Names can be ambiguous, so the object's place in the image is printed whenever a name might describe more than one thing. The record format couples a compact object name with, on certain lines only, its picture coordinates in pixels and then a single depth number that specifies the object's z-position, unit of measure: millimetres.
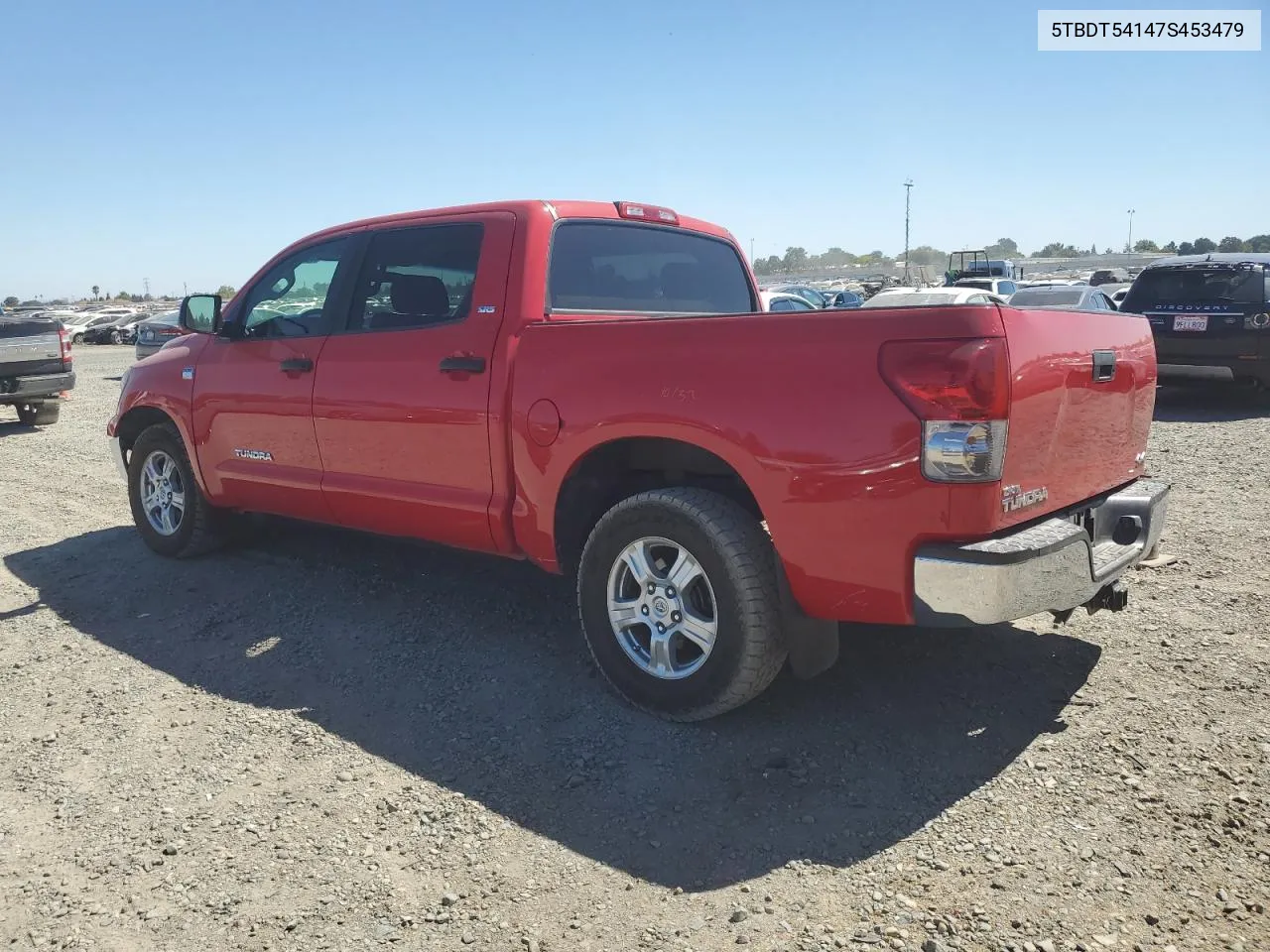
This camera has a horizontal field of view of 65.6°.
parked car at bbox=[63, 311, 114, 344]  48875
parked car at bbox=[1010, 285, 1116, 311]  14022
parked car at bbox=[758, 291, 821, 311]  18872
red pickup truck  2980
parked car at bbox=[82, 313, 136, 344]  47469
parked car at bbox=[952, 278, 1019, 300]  24391
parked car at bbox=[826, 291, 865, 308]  32400
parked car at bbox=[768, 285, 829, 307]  29302
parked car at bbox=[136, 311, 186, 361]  16719
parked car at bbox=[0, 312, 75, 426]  12508
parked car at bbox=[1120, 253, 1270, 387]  10672
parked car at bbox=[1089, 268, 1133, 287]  41000
